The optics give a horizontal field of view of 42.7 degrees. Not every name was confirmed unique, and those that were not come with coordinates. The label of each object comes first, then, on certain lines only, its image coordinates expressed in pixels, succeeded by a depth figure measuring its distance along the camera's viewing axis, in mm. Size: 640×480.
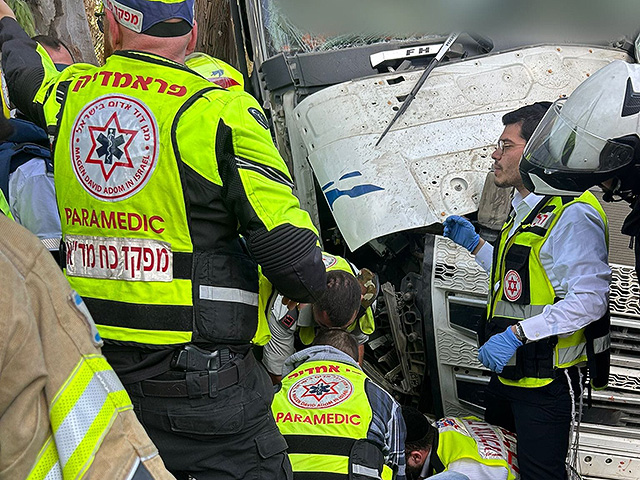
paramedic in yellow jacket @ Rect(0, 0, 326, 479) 2021
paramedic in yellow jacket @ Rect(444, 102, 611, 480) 3139
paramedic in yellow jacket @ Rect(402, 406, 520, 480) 3453
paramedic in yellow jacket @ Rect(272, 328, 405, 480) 2713
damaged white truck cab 3742
